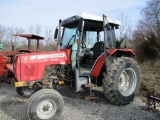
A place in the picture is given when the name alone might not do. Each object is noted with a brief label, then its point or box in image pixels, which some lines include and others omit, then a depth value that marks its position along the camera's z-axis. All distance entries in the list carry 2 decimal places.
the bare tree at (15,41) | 31.14
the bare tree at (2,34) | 31.89
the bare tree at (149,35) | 17.99
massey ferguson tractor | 4.71
